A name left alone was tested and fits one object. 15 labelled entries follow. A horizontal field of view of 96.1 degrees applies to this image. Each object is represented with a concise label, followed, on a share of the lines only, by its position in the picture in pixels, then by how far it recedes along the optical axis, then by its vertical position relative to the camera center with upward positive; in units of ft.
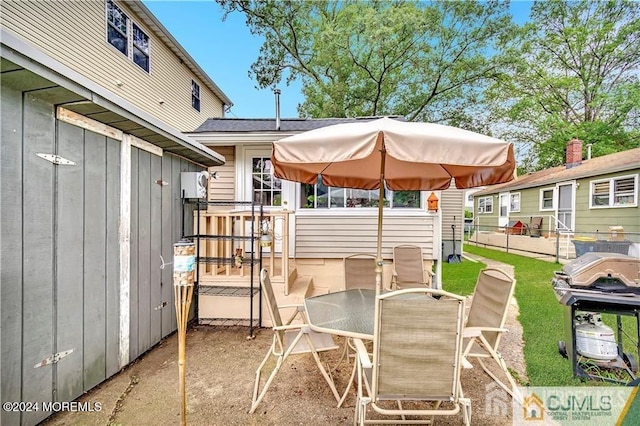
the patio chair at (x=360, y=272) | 13.55 -2.93
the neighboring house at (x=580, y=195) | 32.37 +2.54
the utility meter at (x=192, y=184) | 13.55 +1.15
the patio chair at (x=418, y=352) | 5.89 -2.94
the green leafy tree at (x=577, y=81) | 50.26 +24.86
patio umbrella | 6.98 +1.65
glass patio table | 7.45 -3.12
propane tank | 9.25 -4.16
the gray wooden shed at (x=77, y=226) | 6.52 -0.59
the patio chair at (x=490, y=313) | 7.88 -3.17
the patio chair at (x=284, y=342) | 7.92 -4.08
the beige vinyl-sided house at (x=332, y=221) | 17.48 -0.66
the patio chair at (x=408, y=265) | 16.70 -3.22
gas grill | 8.80 -2.94
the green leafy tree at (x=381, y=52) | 41.63 +24.32
